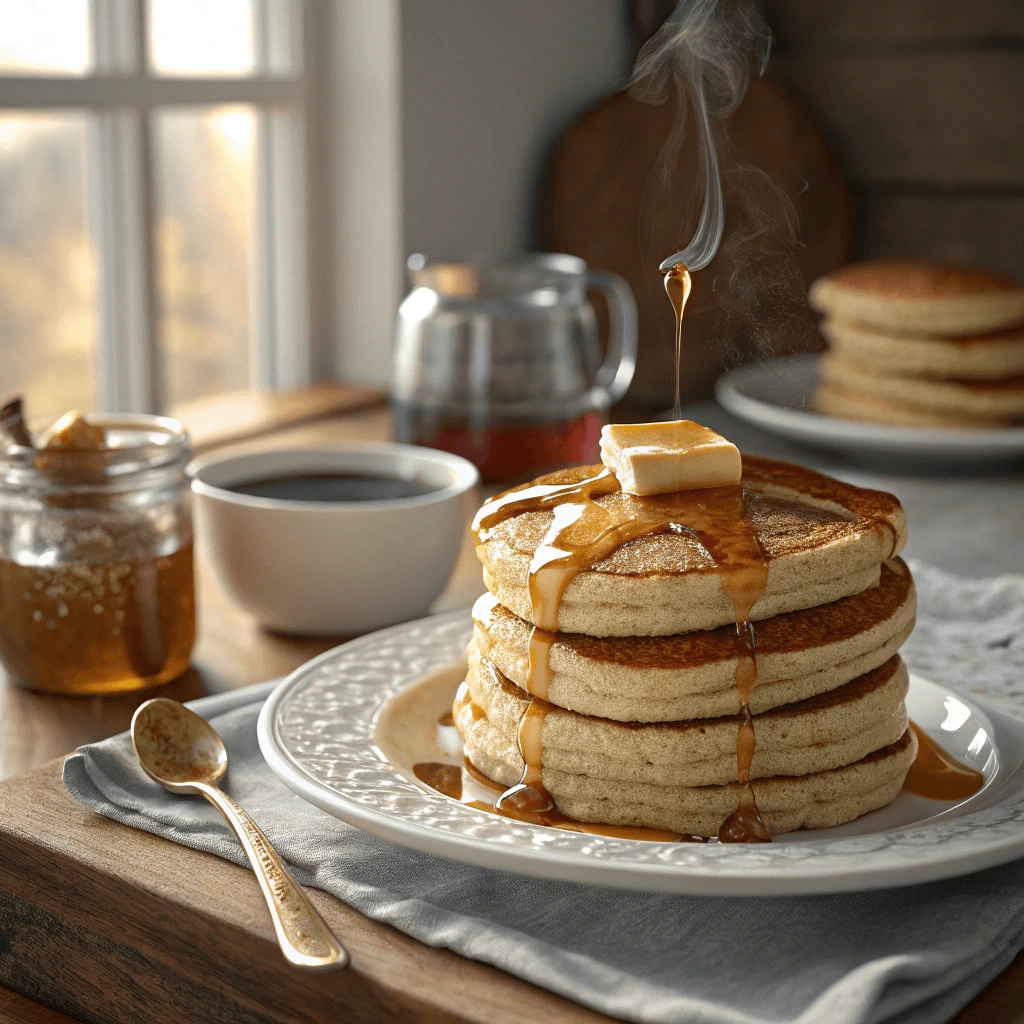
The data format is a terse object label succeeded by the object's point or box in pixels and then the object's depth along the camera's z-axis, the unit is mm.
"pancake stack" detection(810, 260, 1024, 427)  1862
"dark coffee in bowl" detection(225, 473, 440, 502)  1203
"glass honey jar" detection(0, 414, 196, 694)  992
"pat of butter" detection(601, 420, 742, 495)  792
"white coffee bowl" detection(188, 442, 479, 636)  1116
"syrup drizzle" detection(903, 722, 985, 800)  804
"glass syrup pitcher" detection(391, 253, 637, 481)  1637
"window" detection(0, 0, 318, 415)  1681
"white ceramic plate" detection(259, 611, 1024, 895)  627
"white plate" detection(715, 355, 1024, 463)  1741
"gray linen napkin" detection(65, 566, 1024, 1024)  606
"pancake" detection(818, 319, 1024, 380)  1863
